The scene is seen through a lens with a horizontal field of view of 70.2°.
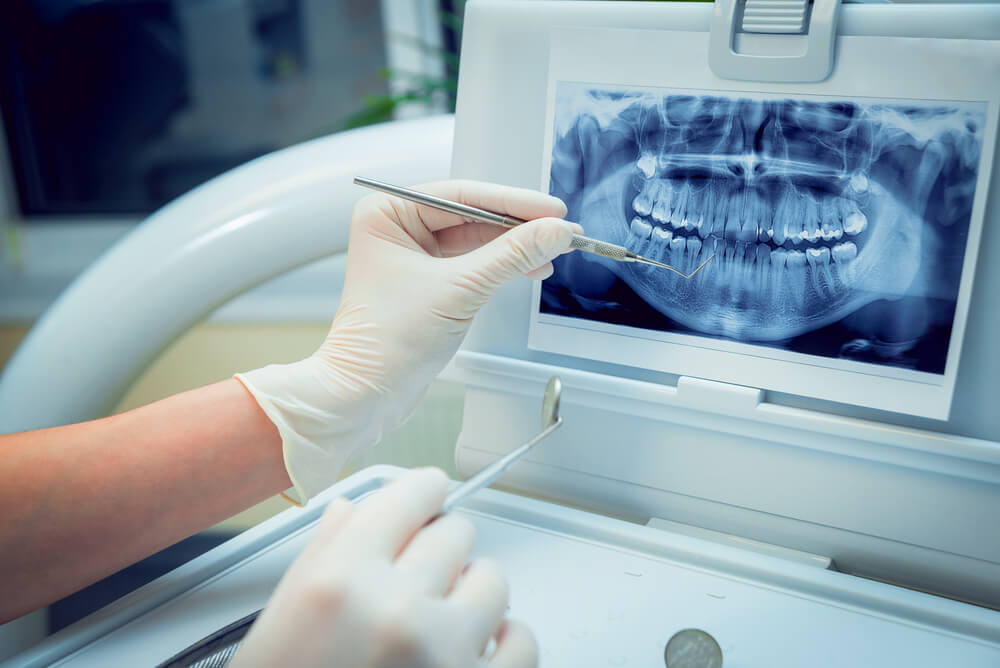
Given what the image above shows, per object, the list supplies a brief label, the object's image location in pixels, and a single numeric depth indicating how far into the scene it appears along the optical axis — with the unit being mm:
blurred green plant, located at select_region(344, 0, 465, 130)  1581
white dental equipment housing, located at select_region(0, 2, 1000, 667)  552
